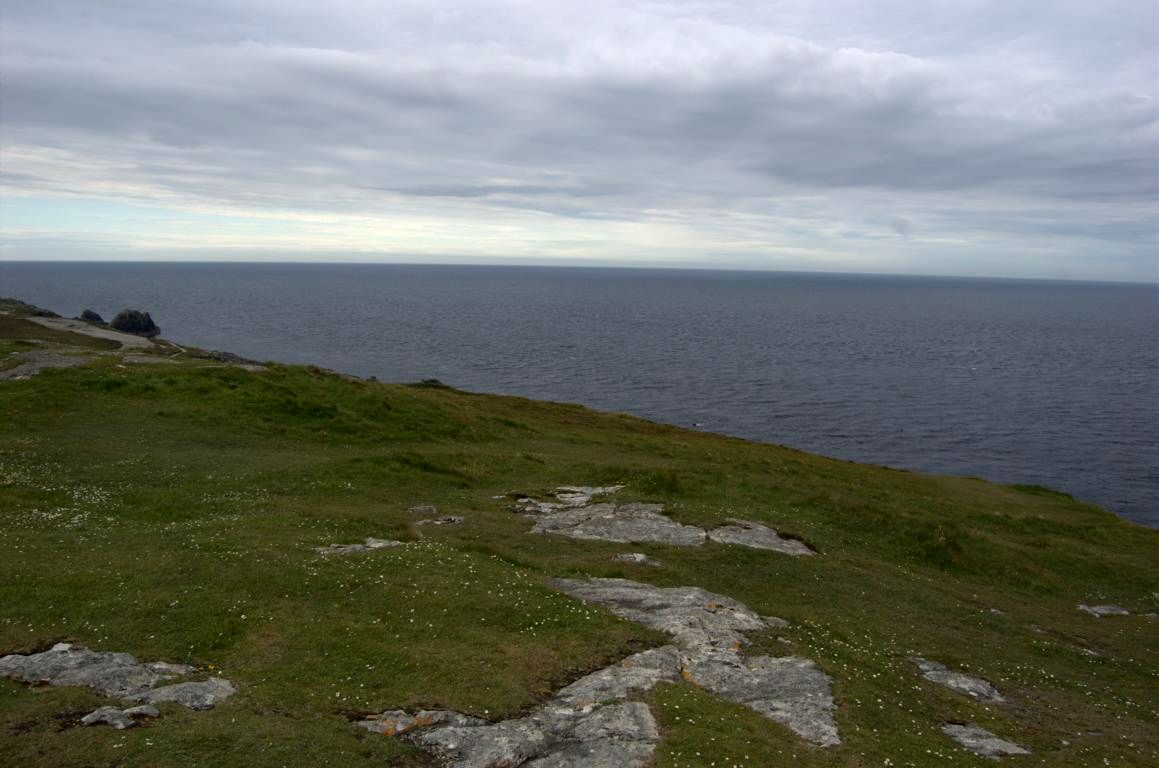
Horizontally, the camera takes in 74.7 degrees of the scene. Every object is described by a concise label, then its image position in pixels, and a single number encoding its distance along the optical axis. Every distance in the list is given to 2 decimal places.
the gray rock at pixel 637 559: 28.27
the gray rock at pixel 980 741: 17.44
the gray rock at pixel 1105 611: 33.72
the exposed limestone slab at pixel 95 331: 89.36
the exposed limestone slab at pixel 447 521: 31.81
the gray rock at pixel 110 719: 14.83
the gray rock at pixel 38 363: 48.09
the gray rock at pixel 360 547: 26.06
